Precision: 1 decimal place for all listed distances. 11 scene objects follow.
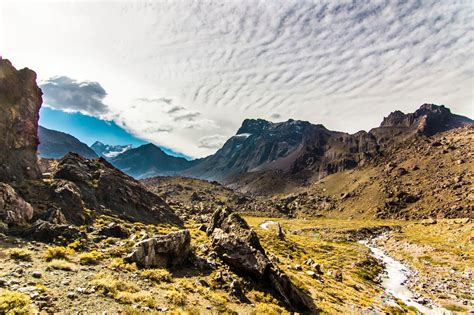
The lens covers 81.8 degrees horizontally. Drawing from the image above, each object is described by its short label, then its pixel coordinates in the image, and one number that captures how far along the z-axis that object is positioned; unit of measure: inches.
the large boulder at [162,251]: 1001.8
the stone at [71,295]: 665.6
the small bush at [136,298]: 725.9
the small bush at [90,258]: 927.2
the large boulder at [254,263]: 1026.3
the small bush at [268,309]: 872.9
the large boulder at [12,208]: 1113.9
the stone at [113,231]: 1310.3
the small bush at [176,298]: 797.9
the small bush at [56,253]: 883.5
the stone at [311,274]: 1587.1
